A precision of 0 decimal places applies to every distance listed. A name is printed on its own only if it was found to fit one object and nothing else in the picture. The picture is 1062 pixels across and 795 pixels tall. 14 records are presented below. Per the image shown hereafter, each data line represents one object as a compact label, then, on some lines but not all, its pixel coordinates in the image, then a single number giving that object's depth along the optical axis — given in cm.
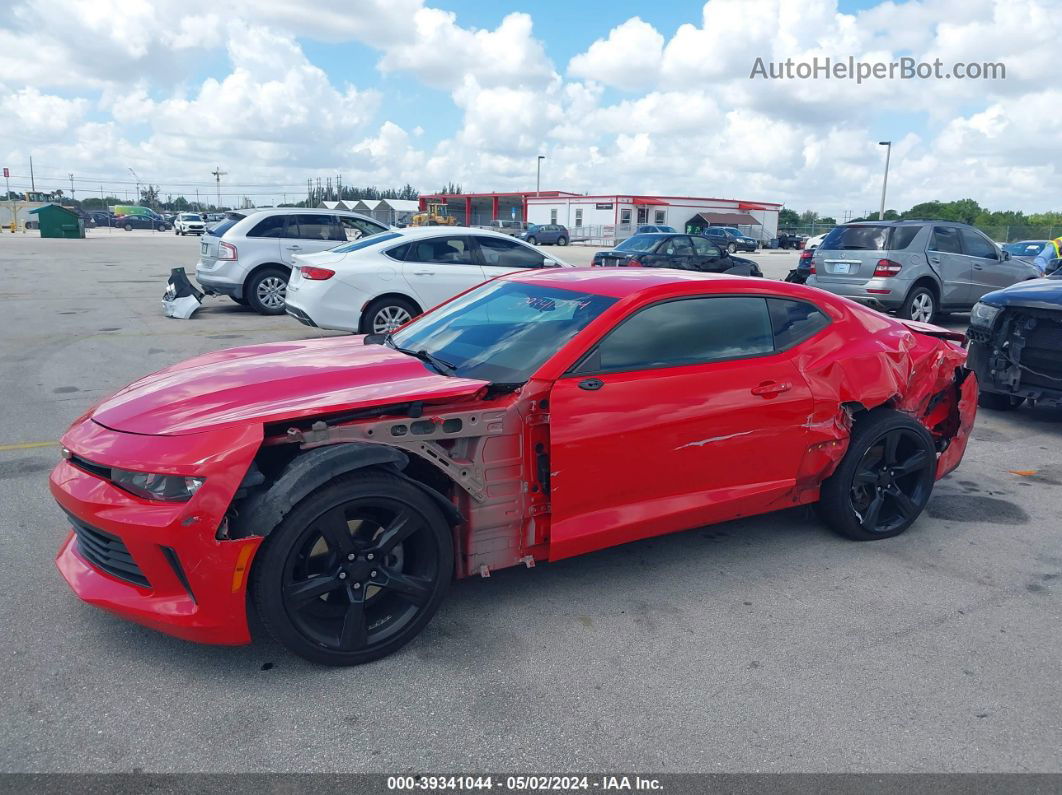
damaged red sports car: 303
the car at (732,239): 4609
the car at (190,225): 5953
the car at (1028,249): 2580
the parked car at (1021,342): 681
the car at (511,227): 5091
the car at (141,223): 7388
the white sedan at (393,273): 980
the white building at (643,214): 6406
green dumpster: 4378
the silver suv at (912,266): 1254
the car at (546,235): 4988
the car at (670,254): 1855
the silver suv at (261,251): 1299
